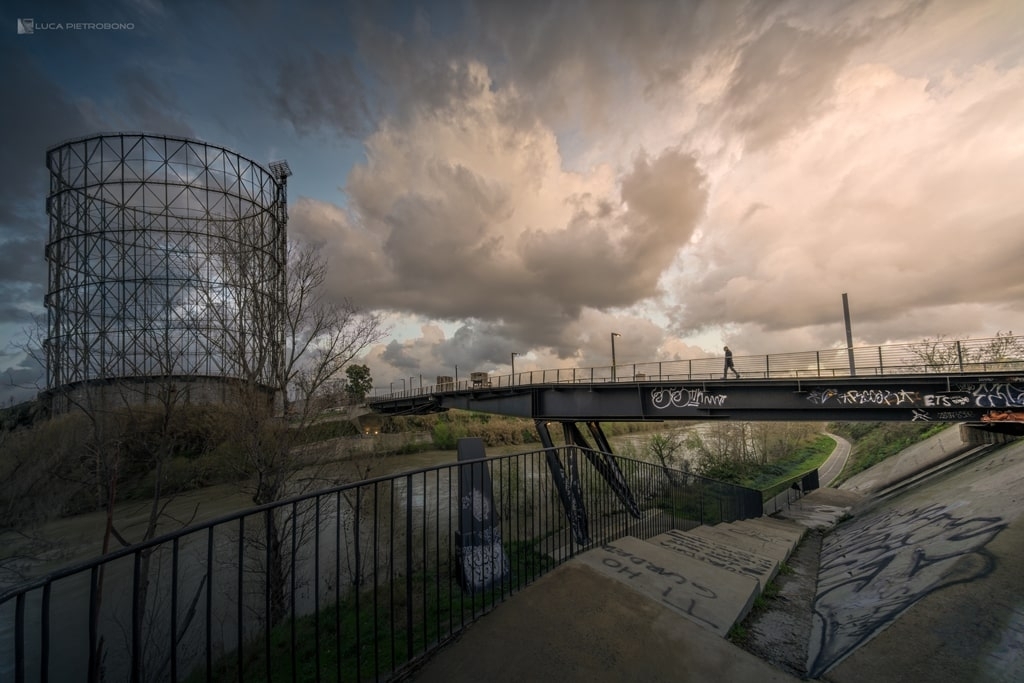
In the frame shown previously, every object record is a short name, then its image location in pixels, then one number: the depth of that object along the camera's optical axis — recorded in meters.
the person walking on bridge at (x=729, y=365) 16.81
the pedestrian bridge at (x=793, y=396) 11.73
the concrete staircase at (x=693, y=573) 4.35
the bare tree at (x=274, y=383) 9.81
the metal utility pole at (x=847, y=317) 25.33
